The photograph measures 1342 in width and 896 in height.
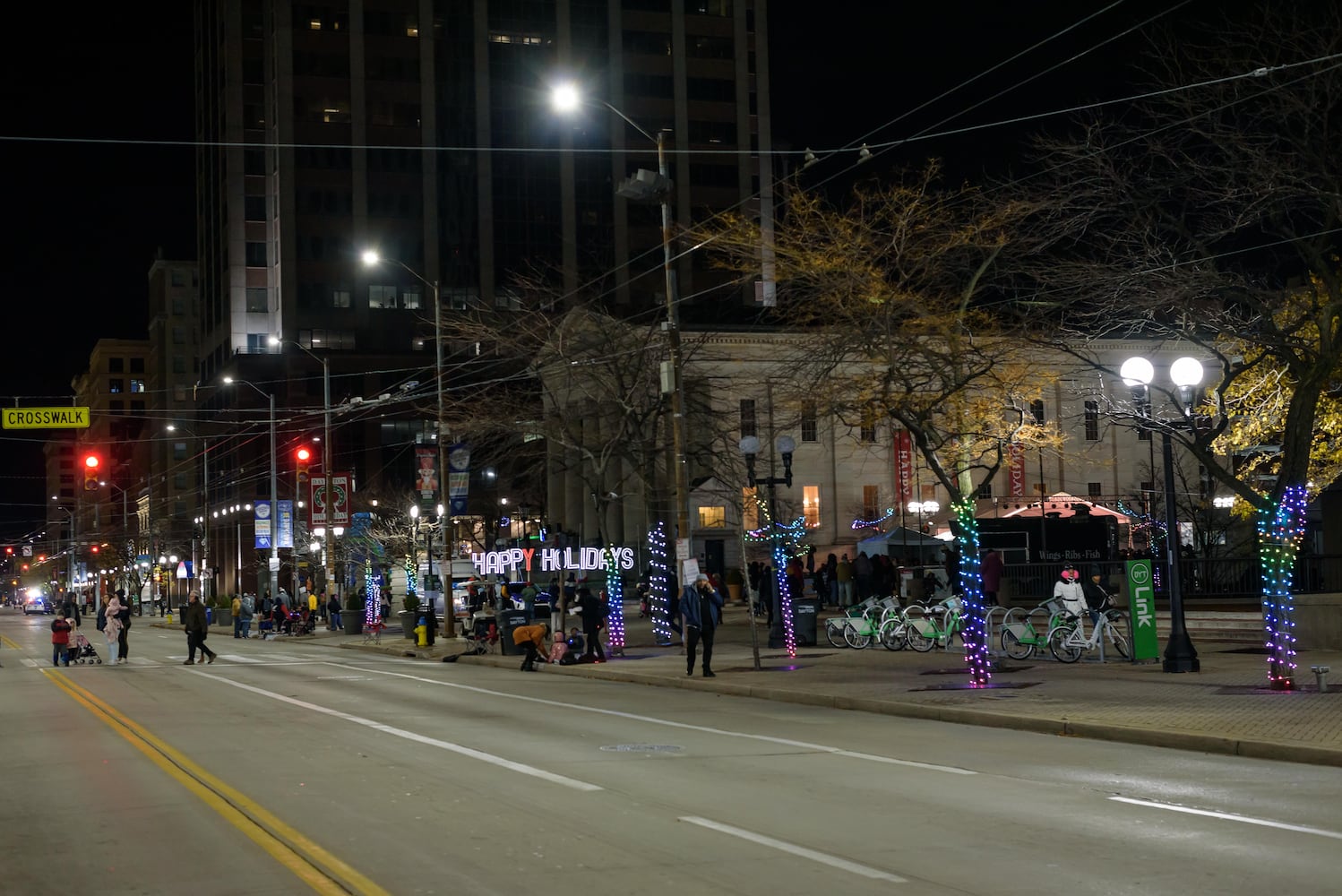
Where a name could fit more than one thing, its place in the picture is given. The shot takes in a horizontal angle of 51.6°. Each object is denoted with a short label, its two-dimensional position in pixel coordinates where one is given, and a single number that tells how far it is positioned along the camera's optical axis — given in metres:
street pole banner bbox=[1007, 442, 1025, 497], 58.38
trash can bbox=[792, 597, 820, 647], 29.59
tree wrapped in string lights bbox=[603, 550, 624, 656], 31.53
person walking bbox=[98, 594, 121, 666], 33.56
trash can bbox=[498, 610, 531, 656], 32.34
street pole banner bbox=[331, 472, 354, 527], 46.69
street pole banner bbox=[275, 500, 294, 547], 58.09
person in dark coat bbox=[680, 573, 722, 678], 23.81
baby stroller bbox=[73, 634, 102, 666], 33.97
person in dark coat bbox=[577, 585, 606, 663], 28.23
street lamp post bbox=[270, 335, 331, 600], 46.20
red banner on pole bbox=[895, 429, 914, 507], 55.91
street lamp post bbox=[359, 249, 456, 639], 34.44
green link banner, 21.72
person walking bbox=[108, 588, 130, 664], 33.75
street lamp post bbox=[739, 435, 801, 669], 29.23
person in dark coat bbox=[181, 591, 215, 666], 32.03
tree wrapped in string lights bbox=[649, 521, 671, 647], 35.09
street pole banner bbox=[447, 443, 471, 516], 36.34
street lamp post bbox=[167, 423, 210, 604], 75.92
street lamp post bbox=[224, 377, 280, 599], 56.16
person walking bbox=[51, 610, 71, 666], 32.69
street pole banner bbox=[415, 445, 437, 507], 37.78
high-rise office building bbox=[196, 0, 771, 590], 108.69
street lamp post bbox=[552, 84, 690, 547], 23.47
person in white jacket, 23.98
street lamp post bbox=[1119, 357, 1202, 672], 19.05
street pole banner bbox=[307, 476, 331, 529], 47.09
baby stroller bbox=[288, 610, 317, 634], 51.81
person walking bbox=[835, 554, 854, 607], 40.88
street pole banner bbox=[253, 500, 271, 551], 58.53
